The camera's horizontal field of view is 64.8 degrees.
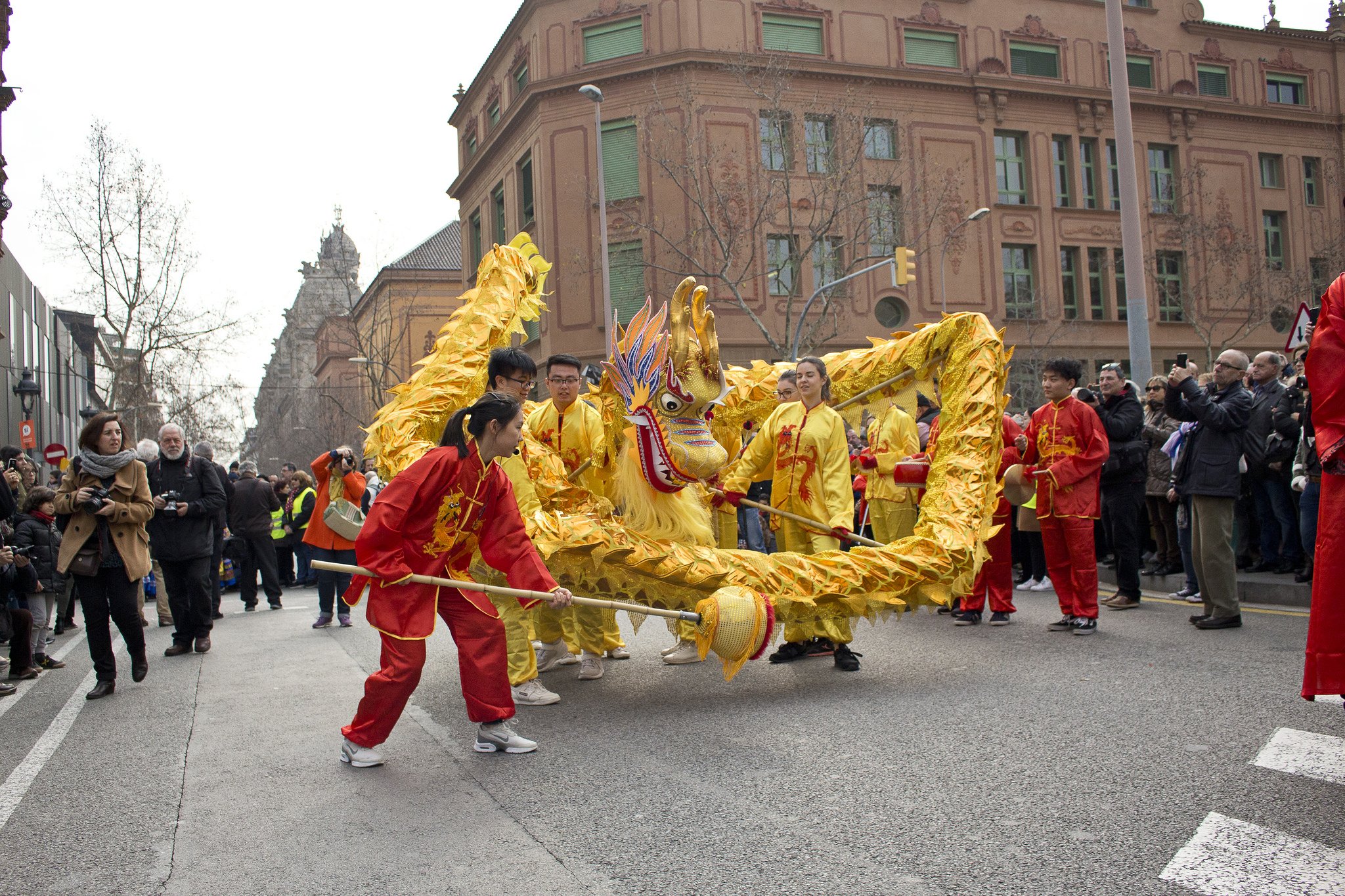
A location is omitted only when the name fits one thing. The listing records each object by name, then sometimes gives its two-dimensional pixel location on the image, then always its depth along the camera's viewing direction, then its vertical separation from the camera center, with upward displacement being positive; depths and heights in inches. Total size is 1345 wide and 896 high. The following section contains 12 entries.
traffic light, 797.9 +149.7
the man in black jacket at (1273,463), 333.1 -6.1
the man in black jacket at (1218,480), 278.7 -8.8
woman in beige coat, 259.3 -8.6
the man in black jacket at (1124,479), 334.6 -9.0
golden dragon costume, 218.1 -0.8
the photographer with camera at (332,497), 384.2 -3.1
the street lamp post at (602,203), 805.9 +228.1
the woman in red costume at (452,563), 181.2 -14.1
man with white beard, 323.0 -9.8
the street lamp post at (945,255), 955.6 +214.8
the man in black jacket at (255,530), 489.7 -17.5
